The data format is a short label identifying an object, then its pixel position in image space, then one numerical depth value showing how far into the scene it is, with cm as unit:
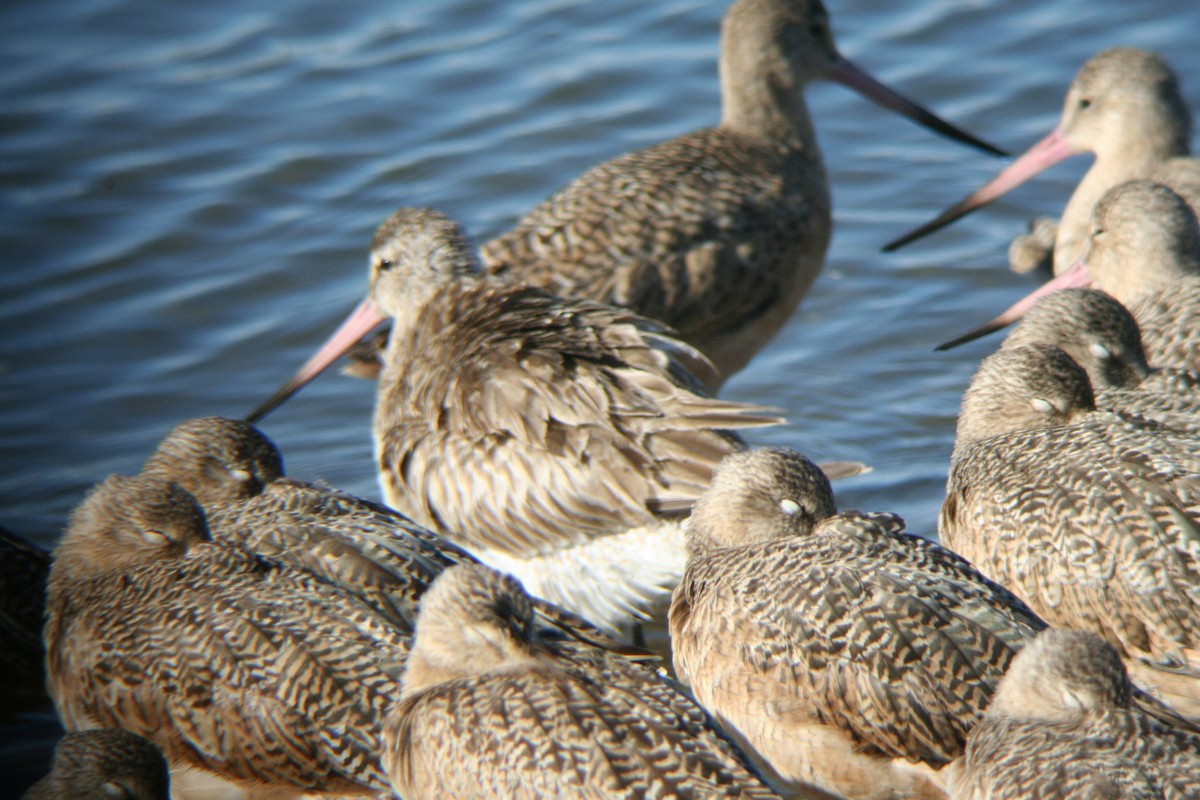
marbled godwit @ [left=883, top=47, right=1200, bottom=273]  1591
